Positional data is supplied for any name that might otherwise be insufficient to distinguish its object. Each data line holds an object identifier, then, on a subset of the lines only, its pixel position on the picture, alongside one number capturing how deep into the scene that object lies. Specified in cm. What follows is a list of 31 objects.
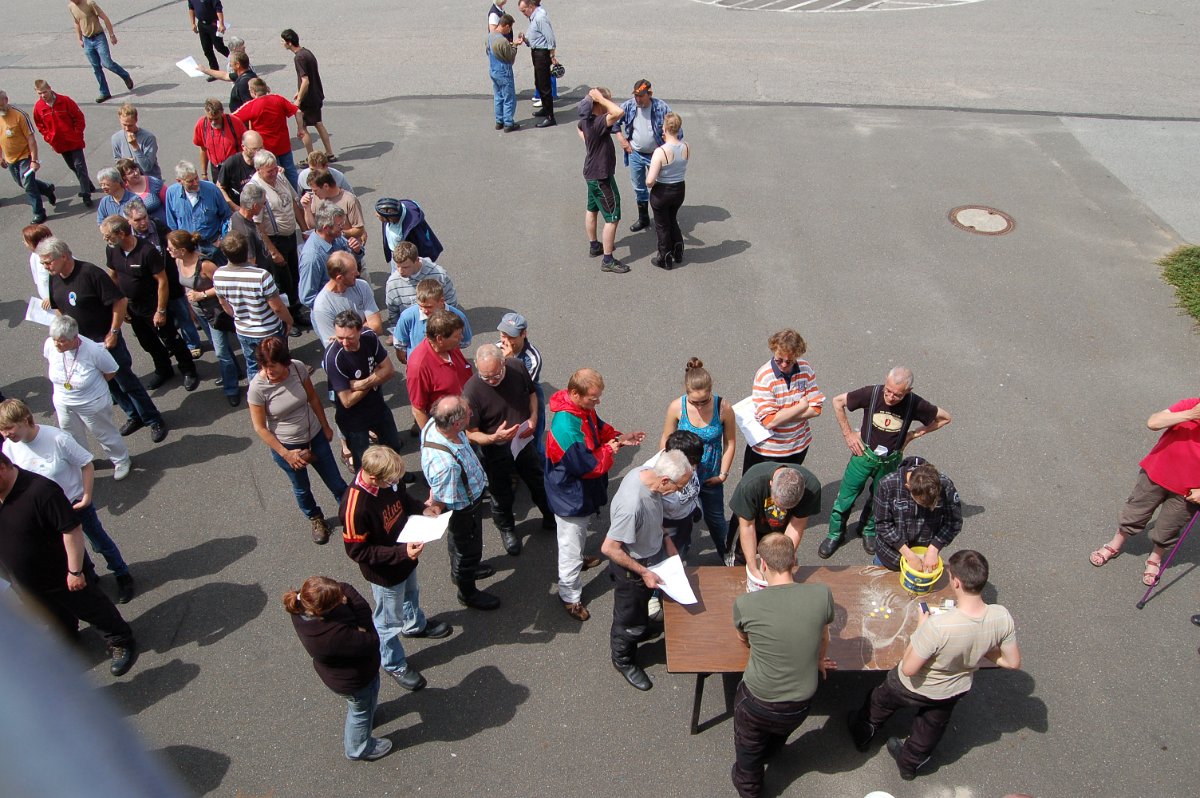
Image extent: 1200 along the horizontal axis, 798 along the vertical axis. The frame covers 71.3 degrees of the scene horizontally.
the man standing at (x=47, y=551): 501
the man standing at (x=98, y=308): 709
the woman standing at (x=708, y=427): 547
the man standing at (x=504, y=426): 586
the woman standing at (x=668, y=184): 870
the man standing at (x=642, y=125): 944
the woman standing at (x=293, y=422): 586
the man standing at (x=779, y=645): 422
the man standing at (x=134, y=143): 954
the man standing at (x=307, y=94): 1177
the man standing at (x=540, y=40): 1284
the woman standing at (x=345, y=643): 436
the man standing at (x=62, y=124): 1062
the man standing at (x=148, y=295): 745
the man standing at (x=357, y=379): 613
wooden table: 482
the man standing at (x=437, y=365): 594
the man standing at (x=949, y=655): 429
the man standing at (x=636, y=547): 479
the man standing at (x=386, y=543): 486
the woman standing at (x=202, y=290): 742
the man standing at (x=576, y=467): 540
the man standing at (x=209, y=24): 1551
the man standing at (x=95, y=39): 1446
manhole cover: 1035
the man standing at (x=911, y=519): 516
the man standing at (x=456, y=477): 521
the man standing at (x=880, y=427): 575
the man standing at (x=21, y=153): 1047
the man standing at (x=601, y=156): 905
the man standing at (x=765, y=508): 515
